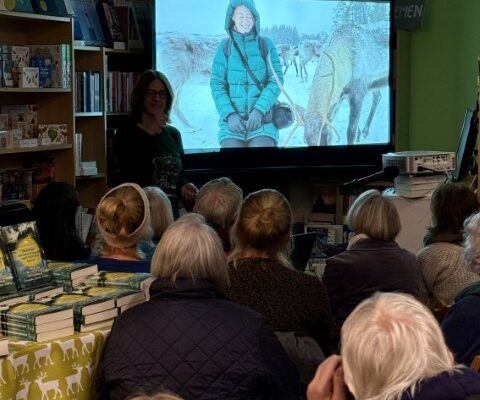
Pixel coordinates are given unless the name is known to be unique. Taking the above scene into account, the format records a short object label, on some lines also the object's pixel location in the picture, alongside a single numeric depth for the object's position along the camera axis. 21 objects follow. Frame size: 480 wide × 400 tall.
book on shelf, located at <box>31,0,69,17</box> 5.57
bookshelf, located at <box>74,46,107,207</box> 6.16
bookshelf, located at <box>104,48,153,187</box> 6.59
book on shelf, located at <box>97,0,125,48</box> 6.20
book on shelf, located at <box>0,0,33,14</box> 5.32
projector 5.71
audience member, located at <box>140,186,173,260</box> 4.23
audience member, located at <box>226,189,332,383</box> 3.24
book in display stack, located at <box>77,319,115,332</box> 2.72
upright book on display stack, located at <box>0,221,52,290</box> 2.83
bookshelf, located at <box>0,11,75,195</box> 5.81
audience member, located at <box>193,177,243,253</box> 4.27
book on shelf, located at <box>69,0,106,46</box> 6.04
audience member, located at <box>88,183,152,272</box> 3.41
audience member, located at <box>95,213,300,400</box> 2.66
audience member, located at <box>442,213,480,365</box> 3.03
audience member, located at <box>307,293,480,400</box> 1.94
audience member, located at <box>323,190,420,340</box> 4.07
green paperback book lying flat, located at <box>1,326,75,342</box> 2.57
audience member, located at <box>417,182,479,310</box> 4.24
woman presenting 5.87
